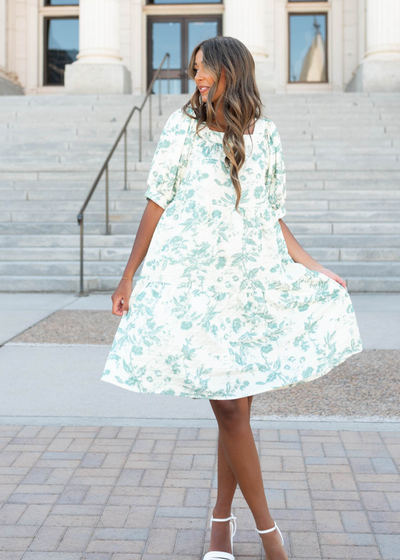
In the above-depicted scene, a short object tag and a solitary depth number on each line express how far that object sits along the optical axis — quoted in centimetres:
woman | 235
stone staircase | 909
